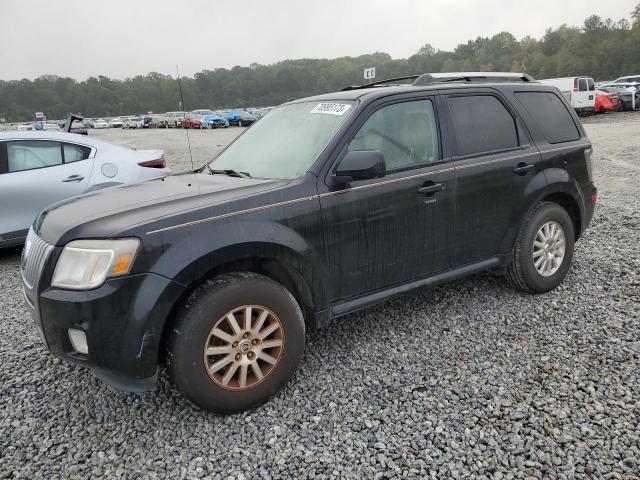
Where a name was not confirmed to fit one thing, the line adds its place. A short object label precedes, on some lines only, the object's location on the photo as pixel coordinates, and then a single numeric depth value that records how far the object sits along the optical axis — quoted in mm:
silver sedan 5617
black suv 2539
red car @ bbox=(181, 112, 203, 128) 40956
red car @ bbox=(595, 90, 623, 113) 25516
